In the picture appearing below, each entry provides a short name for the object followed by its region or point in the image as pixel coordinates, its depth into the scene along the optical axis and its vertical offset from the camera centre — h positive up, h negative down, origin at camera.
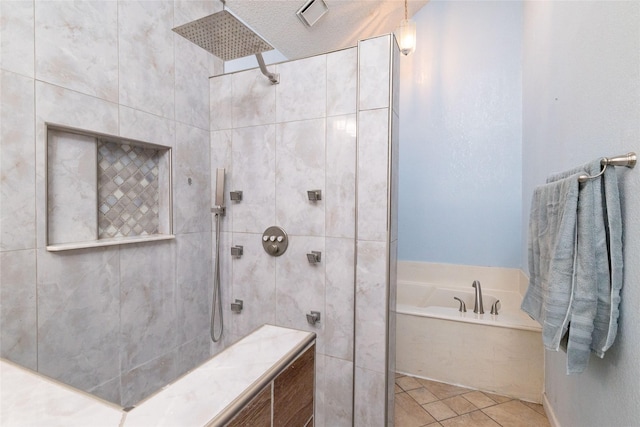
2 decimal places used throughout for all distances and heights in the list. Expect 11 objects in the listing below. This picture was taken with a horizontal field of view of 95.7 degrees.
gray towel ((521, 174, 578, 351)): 1.05 -0.17
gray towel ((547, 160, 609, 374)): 0.97 -0.20
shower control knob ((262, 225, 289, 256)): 1.65 -0.17
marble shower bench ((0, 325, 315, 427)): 0.48 -0.34
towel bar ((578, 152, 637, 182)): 0.87 +0.17
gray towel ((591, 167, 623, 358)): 0.92 -0.20
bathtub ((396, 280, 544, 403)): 1.94 -0.97
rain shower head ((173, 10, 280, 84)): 1.15 +0.76
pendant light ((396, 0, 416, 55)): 2.03 +1.25
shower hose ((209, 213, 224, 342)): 1.76 -0.55
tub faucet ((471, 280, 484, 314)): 2.34 -0.72
